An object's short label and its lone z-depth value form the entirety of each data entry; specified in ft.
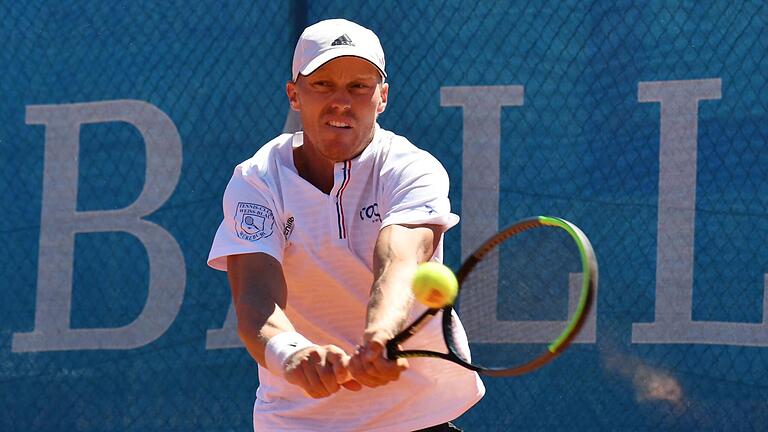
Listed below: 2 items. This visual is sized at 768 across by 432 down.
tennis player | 19.67
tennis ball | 17.22
